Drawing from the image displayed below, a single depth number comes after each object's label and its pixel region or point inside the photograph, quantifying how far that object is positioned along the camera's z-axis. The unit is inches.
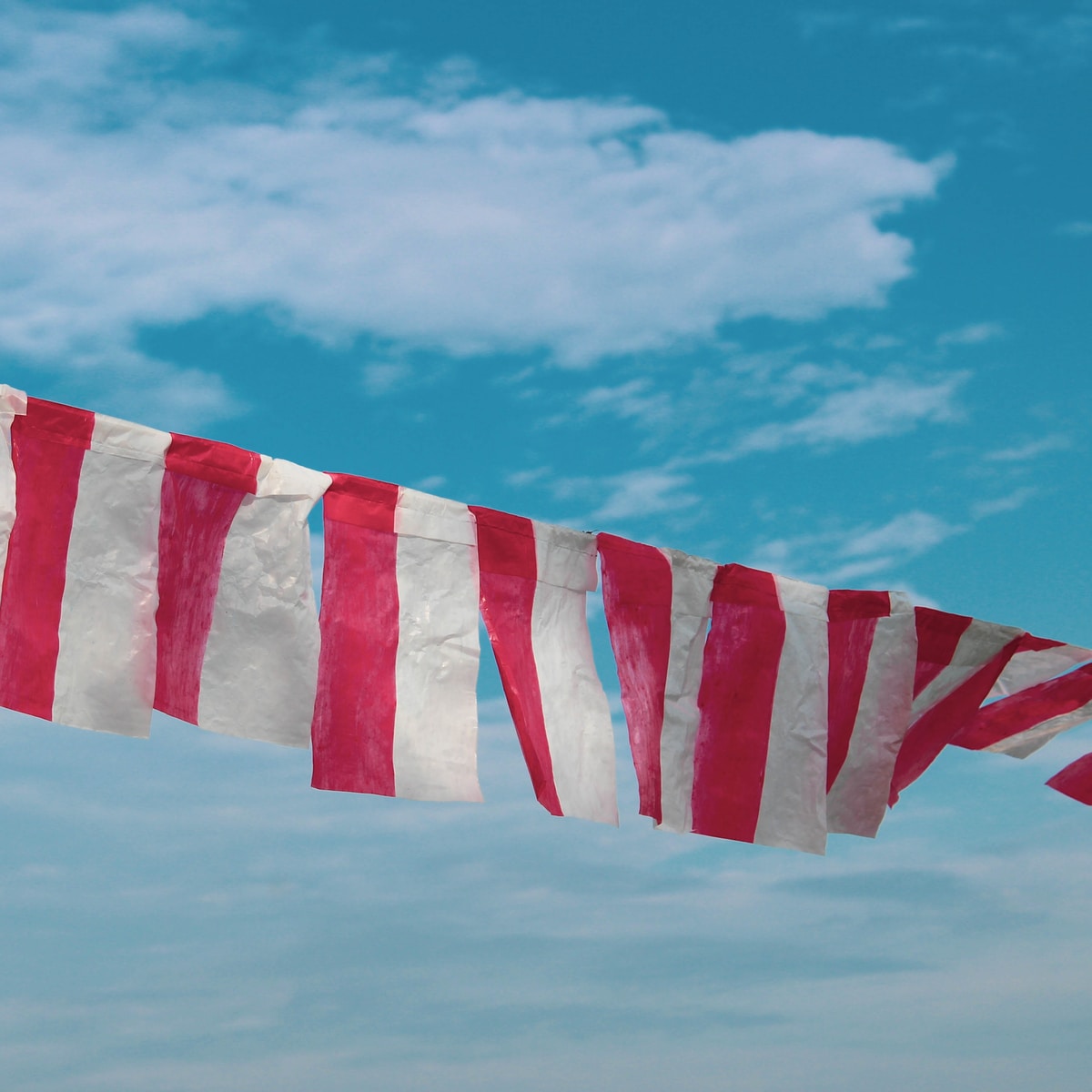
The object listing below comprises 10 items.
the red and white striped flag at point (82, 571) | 153.6
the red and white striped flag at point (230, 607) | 162.9
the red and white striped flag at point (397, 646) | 170.1
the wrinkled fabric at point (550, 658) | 185.1
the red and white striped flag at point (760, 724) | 206.5
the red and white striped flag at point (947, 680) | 225.3
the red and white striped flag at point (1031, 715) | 238.2
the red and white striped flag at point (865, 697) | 219.5
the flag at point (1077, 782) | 243.8
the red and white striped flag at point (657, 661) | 199.5
